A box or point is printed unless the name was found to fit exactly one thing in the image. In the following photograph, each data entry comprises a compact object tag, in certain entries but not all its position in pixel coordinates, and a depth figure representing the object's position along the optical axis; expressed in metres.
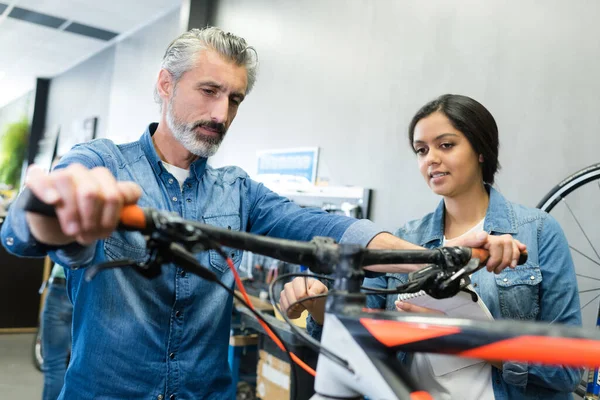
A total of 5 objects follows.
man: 1.00
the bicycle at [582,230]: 2.02
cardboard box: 2.71
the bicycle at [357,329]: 0.55
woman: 1.25
